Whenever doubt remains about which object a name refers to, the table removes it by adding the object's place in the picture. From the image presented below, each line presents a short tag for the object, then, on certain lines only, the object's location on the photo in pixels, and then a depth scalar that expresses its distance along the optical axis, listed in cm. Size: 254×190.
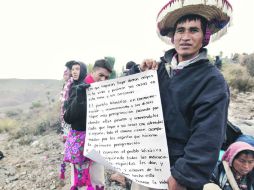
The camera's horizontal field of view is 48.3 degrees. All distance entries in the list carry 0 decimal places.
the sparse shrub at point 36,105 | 2767
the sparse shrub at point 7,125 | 1488
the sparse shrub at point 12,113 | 2722
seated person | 277
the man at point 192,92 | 152
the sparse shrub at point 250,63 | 1643
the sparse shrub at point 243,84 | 1380
